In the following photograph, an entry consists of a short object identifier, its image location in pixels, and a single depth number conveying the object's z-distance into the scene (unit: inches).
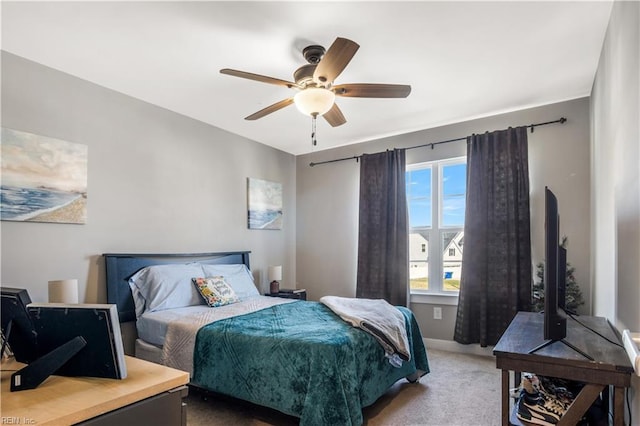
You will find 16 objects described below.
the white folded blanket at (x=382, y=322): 100.4
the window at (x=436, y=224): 166.4
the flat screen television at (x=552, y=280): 69.9
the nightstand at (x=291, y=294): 178.9
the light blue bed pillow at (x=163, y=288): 126.5
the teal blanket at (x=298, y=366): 83.5
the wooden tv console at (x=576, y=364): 58.4
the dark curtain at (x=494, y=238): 141.8
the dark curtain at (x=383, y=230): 170.7
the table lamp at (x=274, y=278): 182.7
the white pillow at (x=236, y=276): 149.5
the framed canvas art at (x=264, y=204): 185.8
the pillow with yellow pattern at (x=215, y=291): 134.6
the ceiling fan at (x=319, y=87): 89.4
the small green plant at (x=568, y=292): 126.3
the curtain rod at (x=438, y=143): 139.6
